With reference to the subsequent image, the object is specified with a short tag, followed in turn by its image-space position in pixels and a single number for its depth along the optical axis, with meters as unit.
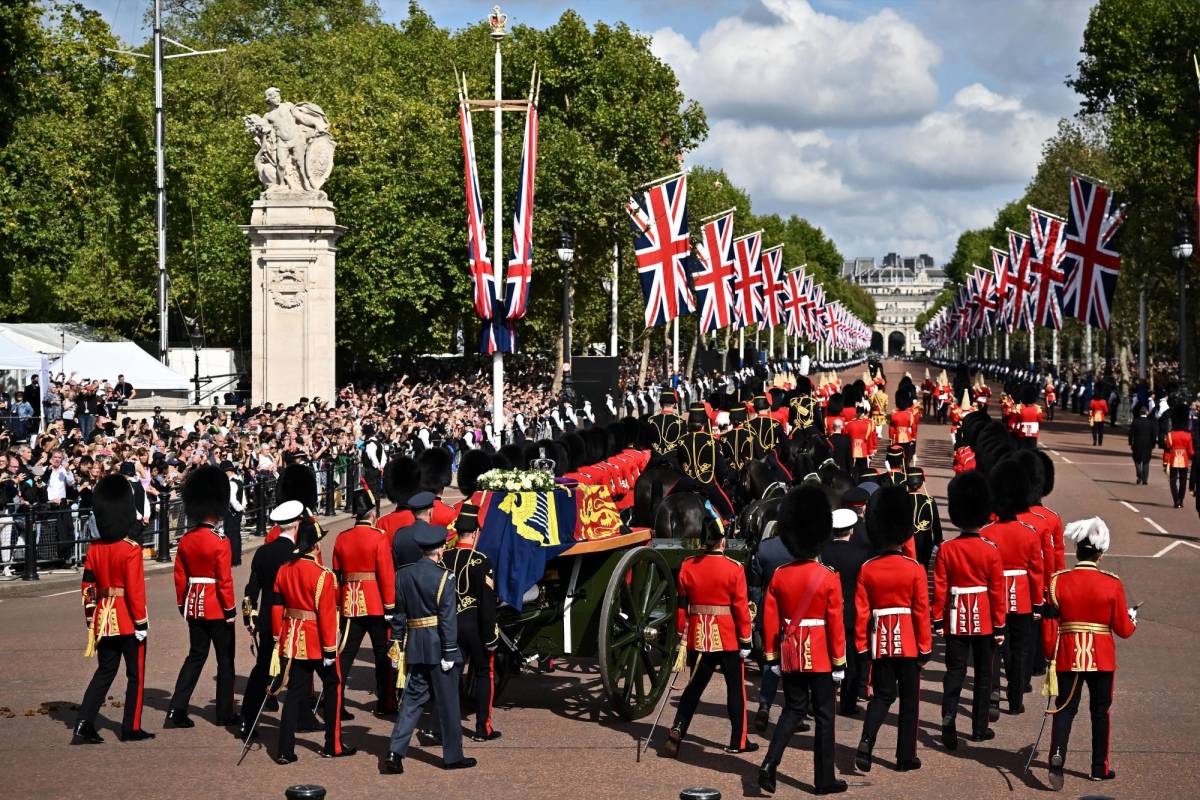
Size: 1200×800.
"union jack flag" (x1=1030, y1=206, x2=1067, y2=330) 41.91
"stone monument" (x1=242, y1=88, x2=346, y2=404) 32.41
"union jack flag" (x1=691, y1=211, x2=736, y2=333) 36.66
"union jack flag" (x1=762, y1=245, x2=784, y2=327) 54.76
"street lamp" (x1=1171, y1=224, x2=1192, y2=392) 37.19
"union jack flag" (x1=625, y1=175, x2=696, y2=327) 31.38
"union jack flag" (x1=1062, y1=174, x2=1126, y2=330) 36.06
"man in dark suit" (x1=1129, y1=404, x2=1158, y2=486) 29.30
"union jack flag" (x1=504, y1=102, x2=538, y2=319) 27.12
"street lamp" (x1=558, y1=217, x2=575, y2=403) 34.56
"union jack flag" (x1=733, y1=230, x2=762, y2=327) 43.03
